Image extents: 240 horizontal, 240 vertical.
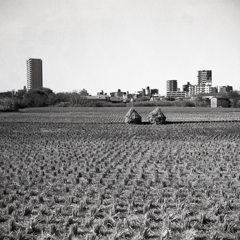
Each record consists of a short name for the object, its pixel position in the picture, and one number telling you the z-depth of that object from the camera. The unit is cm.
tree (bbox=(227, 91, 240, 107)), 8184
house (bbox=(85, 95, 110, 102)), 11444
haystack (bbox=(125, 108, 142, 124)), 2723
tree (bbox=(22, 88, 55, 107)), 8150
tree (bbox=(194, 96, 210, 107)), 8464
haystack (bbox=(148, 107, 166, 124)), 2719
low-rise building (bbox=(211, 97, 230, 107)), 8562
